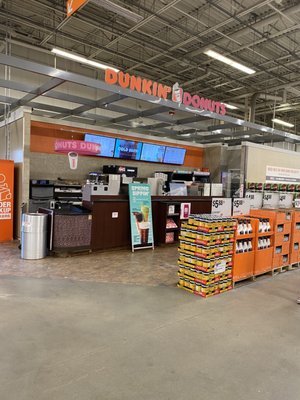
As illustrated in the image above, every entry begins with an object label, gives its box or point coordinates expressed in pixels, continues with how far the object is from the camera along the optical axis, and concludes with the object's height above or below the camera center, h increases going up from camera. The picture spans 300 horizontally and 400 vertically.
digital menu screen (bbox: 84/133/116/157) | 9.41 +1.30
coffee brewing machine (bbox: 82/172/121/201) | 6.81 -0.13
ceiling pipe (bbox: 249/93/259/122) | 12.56 +3.46
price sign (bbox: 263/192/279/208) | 7.72 -0.24
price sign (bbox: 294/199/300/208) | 7.75 -0.30
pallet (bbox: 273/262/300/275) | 5.94 -1.56
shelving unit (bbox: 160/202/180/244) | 7.91 -0.93
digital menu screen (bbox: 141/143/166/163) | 10.74 +1.19
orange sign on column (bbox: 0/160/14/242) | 7.54 -0.47
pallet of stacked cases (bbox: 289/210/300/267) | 6.17 -0.99
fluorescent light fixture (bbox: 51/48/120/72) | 7.62 +3.23
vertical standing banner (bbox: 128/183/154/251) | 7.17 -0.73
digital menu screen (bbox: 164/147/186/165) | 11.41 +1.18
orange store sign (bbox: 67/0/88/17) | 3.80 +2.27
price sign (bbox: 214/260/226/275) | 4.55 -1.18
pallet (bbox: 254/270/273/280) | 5.49 -1.57
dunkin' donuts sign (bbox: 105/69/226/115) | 6.14 +2.14
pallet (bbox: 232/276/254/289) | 5.04 -1.57
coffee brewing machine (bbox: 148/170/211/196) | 8.82 +0.12
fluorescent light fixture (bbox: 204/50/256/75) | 7.78 +3.34
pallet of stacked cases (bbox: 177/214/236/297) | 4.43 -0.99
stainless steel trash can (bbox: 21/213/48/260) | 5.94 -1.05
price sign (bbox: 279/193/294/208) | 8.05 -0.27
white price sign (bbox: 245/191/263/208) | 7.28 -0.20
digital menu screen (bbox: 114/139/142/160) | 10.03 +1.19
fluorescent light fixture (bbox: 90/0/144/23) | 5.11 +3.01
